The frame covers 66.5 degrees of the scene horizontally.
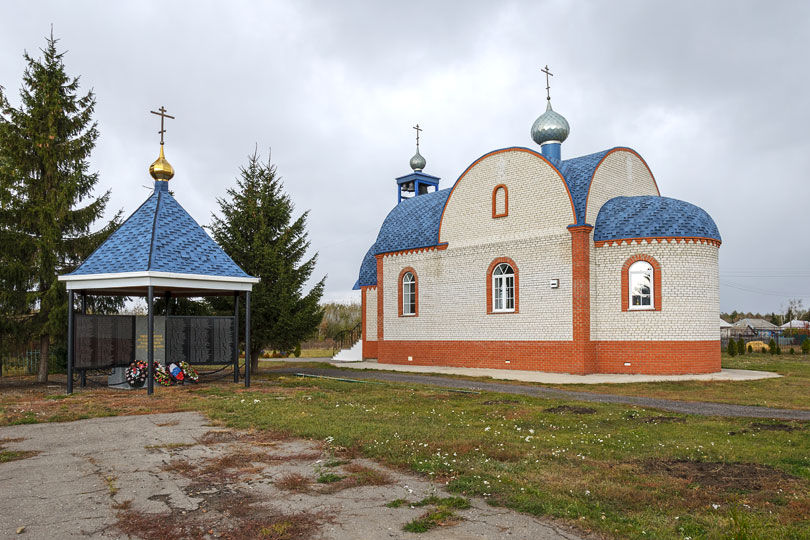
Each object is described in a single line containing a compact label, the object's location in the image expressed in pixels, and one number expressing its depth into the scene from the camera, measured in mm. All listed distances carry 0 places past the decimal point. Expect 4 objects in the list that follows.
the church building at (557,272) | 17219
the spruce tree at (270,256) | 18047
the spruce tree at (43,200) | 15469
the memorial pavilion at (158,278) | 13070
